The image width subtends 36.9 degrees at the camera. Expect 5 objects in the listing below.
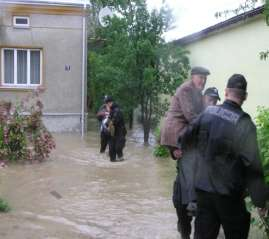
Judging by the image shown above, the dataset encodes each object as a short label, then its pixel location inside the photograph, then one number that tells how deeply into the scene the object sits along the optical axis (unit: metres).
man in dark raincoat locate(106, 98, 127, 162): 9.52
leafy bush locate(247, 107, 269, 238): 3.87
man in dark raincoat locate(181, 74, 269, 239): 3.15
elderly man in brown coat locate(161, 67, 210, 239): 4.37
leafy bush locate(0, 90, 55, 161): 8.76
